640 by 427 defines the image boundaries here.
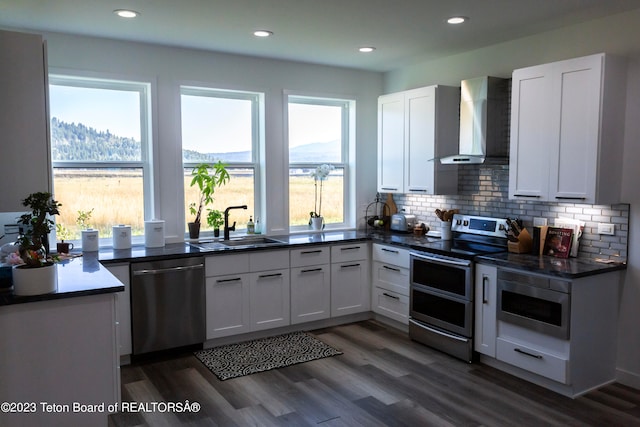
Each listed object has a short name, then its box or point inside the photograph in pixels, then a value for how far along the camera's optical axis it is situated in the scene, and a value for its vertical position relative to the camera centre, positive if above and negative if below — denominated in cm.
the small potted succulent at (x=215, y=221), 498 -42
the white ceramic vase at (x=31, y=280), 251 -50
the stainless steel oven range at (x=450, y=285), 413 -91
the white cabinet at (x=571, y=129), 354 +35
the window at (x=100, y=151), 433 +23
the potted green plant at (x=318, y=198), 556 -23
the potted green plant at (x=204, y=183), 486 -5
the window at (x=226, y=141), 492 +36
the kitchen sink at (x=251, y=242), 486 -62
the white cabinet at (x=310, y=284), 482 -101
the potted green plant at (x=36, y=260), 252 -42
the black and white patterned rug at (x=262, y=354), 402 -148
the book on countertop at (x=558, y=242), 394 -50
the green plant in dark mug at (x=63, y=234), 421 -47
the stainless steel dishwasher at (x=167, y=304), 407 -103
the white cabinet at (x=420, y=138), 485 +39
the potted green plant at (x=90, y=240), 420 -51
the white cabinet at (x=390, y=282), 480 -101
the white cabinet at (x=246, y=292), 441 -101
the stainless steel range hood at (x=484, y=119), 441 +50
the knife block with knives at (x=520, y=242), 416 -53
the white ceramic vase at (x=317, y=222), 556 -48
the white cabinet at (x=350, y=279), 504 -101
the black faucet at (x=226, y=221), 495 -42
